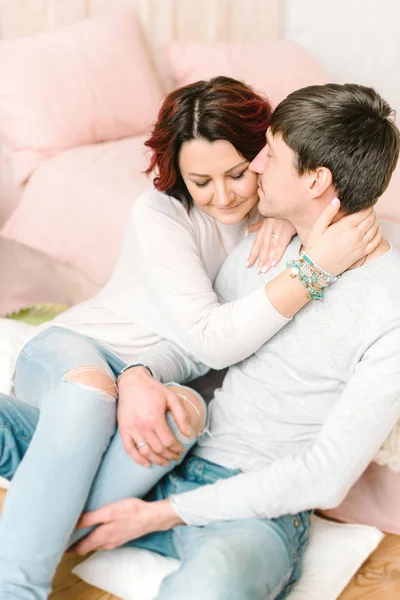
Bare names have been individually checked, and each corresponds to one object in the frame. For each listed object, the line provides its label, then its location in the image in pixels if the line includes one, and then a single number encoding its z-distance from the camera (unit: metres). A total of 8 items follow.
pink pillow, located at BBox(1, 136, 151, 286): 2.17
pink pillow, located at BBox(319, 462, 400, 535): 1.64
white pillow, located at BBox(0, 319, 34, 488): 1.68
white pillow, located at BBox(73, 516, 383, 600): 1.42
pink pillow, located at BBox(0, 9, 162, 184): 2.38
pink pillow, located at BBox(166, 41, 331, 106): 2.78
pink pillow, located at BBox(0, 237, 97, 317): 2.27
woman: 1.29
